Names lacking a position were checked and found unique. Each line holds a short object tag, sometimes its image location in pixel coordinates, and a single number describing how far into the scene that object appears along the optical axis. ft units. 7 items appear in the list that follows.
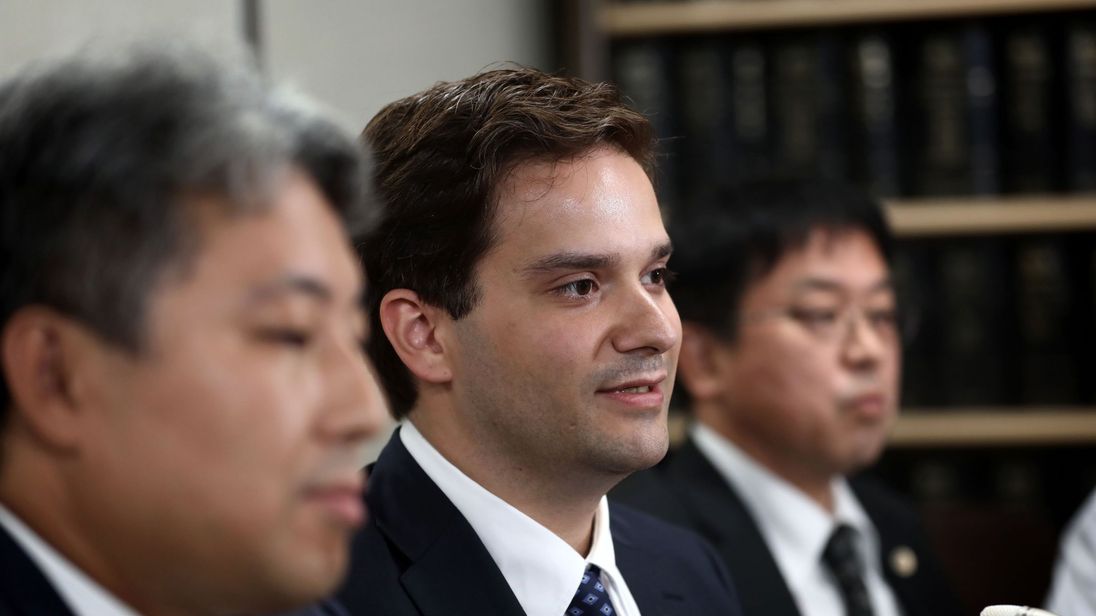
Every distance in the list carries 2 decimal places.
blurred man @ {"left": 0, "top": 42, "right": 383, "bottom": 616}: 4.89
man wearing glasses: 13.47
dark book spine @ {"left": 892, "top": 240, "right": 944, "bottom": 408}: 17.95
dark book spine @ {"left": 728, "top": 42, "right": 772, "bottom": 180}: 17.81
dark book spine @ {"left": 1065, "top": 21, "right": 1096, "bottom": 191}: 17.49
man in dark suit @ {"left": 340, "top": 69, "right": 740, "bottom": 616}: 8.25
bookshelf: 17.58
